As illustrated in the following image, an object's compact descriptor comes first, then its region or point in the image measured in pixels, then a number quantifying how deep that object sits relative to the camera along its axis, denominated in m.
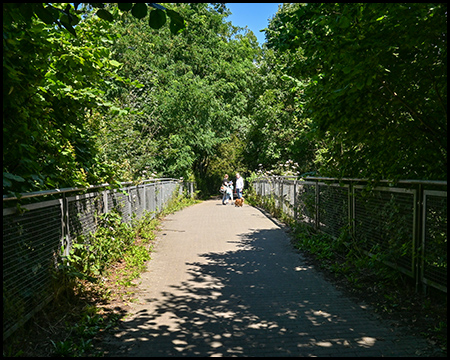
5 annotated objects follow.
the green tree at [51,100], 4.20
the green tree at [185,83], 24.14
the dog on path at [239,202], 23.00
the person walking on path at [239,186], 23.02
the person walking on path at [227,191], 25.78
